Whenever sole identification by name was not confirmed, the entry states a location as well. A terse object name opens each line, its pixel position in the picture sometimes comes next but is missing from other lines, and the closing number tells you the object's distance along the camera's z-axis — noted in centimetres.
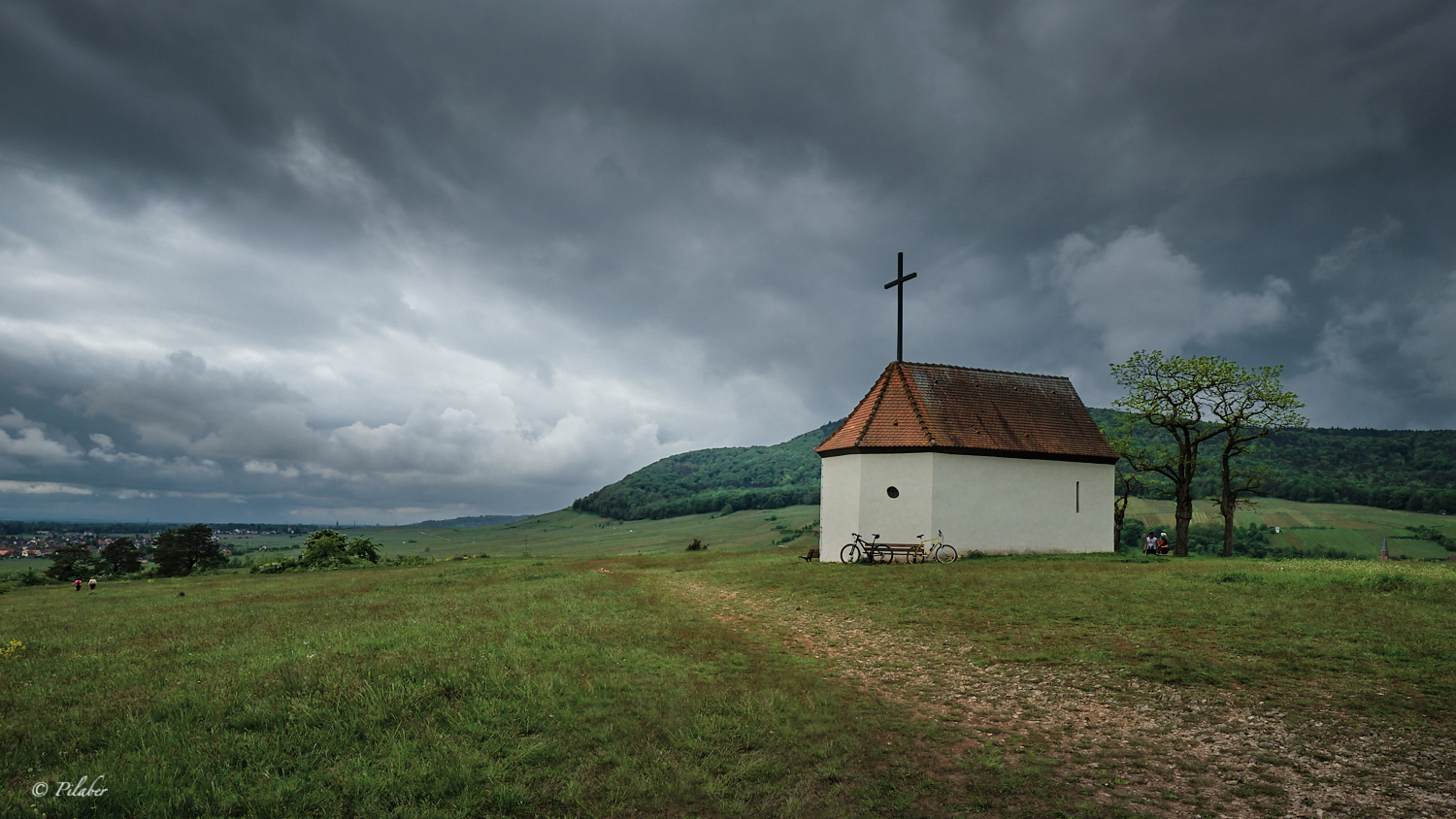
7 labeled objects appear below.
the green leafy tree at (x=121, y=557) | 4662
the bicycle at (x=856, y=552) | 2434
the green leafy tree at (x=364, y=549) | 3581
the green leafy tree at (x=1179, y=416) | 2930
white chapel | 2525
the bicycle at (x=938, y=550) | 2425
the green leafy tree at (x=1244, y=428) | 2836
